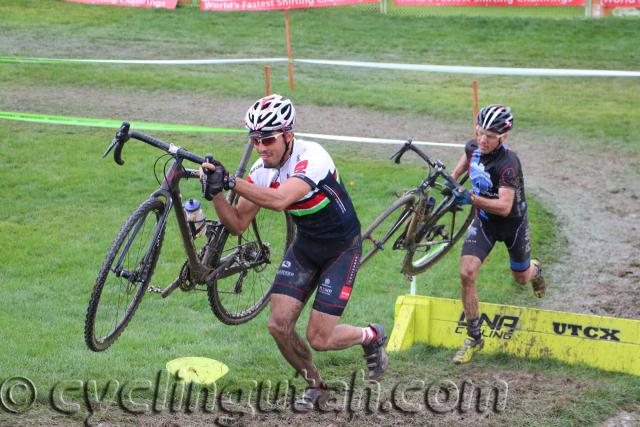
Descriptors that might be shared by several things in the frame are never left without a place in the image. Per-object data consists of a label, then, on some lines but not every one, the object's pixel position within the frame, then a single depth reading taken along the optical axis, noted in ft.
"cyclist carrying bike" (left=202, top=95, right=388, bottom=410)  23.44
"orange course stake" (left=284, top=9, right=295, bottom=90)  62.94
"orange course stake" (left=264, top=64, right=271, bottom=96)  53.47
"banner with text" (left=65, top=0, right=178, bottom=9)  78.08
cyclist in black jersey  28.84
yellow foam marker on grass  27.35
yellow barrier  29.09
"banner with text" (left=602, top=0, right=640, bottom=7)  70.28
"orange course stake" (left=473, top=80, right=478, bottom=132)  52.39
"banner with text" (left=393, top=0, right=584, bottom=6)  71.87
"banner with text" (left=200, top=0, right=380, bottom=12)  71.07
